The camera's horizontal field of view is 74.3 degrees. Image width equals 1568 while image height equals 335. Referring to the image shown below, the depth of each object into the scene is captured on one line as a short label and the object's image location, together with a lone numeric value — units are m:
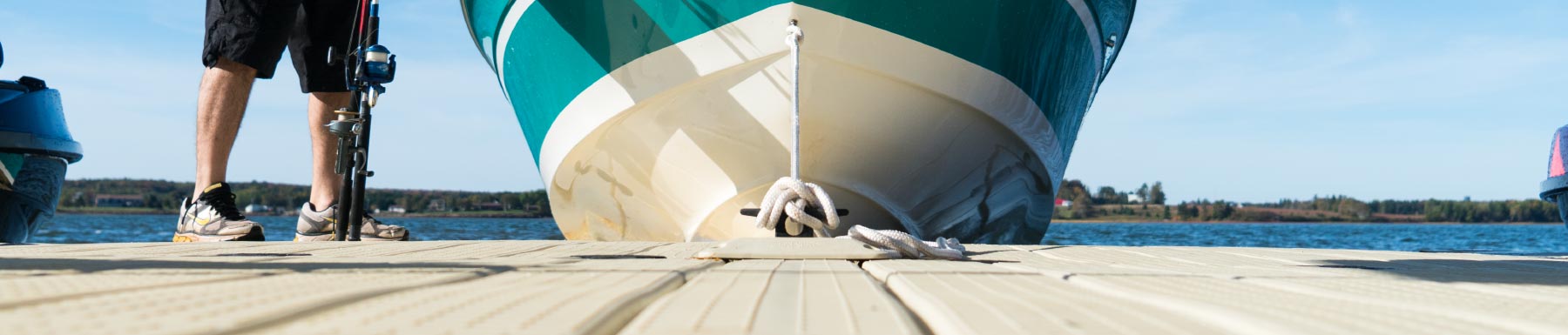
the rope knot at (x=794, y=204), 2.75
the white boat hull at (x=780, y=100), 3.16
